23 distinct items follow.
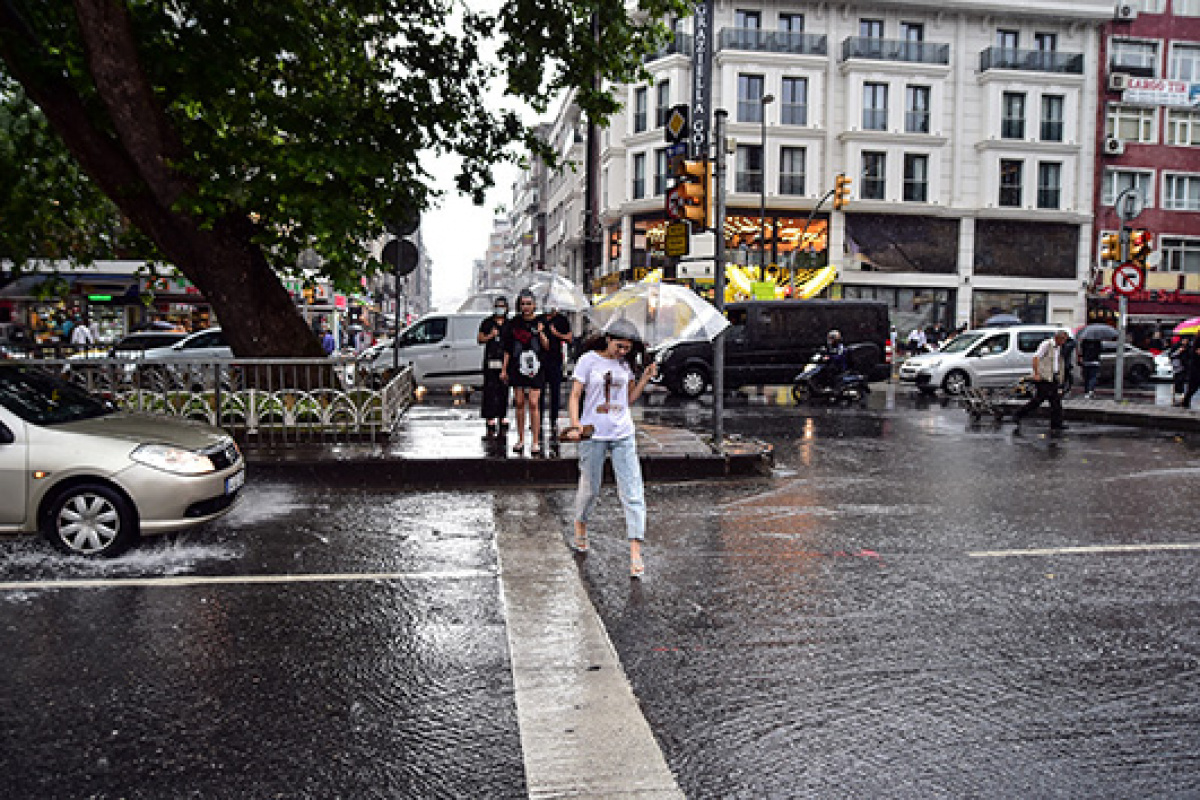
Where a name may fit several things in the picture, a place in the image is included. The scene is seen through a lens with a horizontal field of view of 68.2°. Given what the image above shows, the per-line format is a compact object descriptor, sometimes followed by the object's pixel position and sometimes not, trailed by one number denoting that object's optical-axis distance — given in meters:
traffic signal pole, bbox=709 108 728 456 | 10.27
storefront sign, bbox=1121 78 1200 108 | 39.47
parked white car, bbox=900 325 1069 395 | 21.02
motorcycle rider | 18.78
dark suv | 20.03
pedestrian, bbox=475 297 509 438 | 10.95
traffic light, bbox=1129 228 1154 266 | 18.14
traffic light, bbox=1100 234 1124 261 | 18.55
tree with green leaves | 9.95
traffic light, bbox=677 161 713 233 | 10.23
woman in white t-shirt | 5.79
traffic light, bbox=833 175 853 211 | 27.69
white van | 19.66
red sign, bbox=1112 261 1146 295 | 17.40
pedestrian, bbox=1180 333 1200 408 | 16.92
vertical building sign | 30.64
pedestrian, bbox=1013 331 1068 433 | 14.70
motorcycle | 18.66
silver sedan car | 5.96
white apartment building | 37.56
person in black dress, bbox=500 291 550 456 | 10.17
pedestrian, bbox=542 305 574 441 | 10.70
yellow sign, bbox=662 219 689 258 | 10.30
